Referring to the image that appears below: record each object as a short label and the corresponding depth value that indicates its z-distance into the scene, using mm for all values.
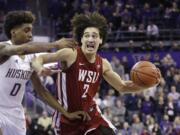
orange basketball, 11347
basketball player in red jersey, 10893
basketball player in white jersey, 10957
